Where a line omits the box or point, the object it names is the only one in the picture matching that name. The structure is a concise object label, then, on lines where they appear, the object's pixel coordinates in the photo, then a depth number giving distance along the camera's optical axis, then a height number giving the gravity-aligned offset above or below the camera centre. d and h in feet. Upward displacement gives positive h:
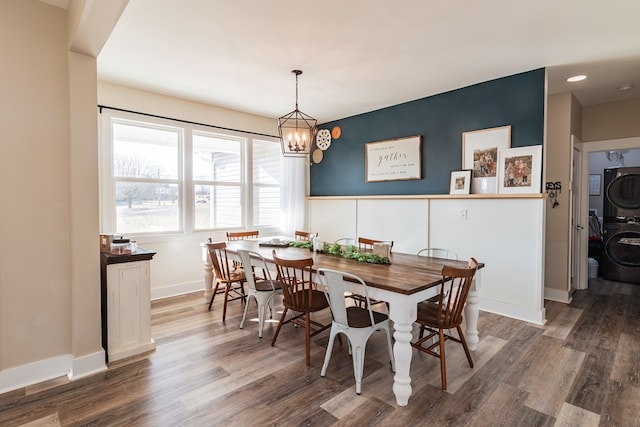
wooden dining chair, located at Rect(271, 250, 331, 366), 7.88 -2.29
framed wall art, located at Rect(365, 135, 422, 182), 14.75 +2.31
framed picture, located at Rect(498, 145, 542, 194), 11.03 +1.32
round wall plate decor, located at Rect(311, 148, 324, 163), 19.20 +3.11
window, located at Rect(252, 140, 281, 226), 17.19 +1.31
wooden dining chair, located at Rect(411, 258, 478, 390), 6.71 -2.39
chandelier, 10.66 +2.26
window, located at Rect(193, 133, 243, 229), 15.08 +1.30
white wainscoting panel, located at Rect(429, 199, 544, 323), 11.05 -1.29
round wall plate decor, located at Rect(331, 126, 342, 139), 18.15 +4.26
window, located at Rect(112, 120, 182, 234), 12.81 +1.28
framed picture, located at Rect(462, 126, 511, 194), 12.01 +2.06
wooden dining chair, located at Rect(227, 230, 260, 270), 14.62 -1.29
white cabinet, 8.25 -2.58
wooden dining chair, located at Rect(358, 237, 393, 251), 11.98 -1.28
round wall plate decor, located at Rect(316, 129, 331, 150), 18.74 +4.00
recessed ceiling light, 11.62 +4.69
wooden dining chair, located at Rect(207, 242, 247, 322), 11.07 -2.36
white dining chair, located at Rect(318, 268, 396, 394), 6.98 -2.62
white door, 14.74 -1.09
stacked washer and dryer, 16.11 -0.91
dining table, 6.43 -1.62
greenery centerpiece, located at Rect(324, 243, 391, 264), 8.93 -1.39
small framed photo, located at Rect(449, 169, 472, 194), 12.75 +1.01
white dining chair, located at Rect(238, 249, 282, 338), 9.73 -2.53
